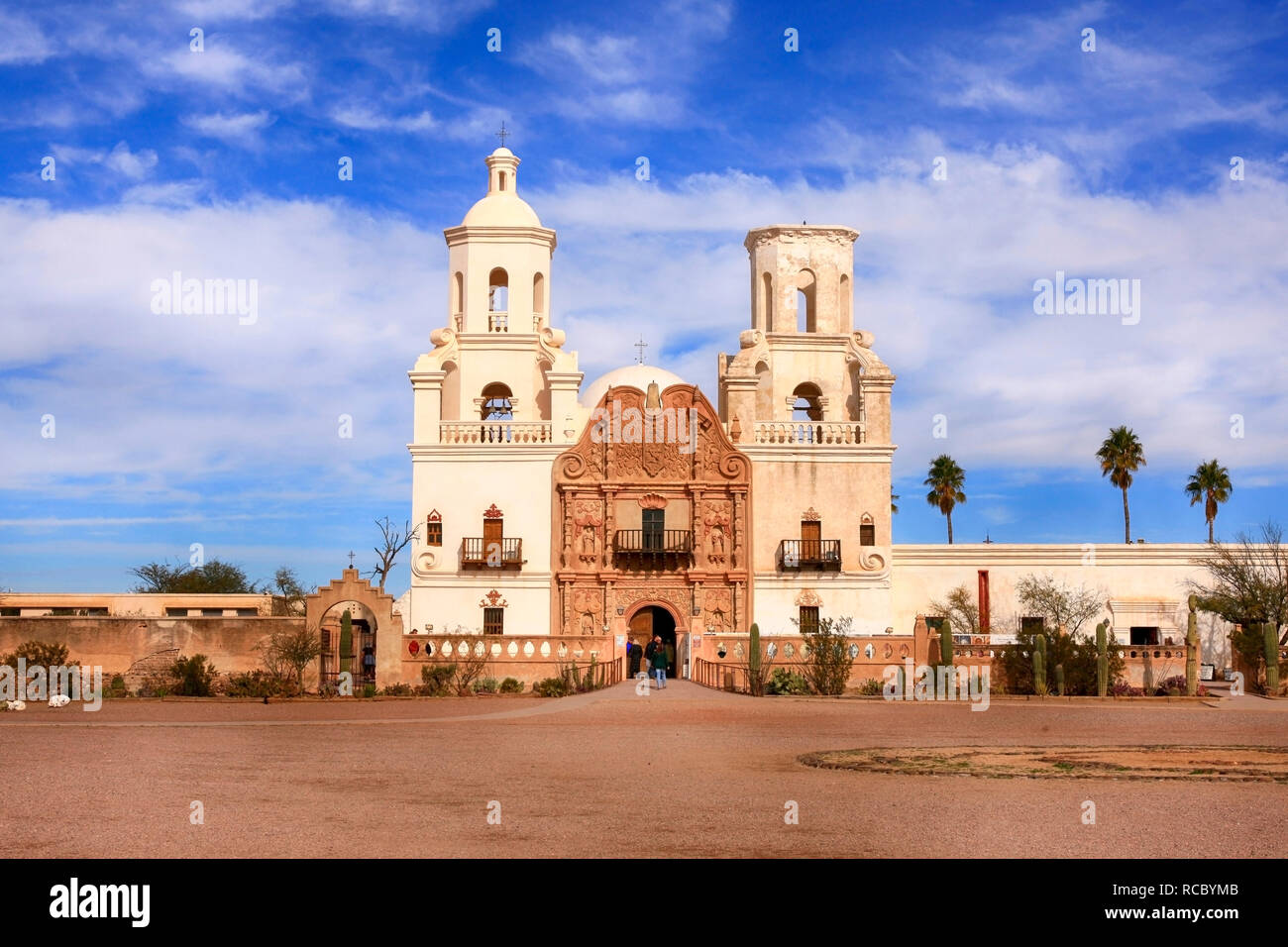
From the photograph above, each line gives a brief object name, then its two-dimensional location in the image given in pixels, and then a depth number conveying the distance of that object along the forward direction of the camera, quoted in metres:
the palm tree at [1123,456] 57.84
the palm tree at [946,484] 62.47
